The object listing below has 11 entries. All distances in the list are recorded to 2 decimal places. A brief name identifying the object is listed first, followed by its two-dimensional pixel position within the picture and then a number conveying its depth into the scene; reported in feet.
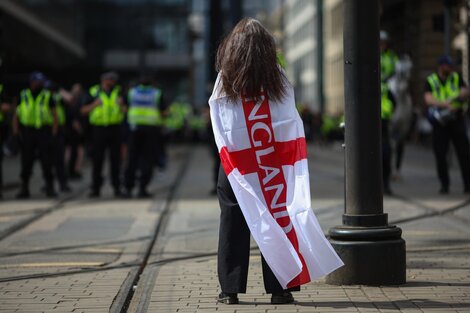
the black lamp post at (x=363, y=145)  26.37
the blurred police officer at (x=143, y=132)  57.67
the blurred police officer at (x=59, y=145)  60.59
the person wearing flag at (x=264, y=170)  23.50
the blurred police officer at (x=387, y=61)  60.44
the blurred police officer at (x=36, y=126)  58.95
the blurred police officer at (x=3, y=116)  57.57
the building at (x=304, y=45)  325.42
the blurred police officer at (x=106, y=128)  58.75
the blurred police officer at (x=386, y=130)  54.03
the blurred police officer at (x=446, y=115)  53.52
